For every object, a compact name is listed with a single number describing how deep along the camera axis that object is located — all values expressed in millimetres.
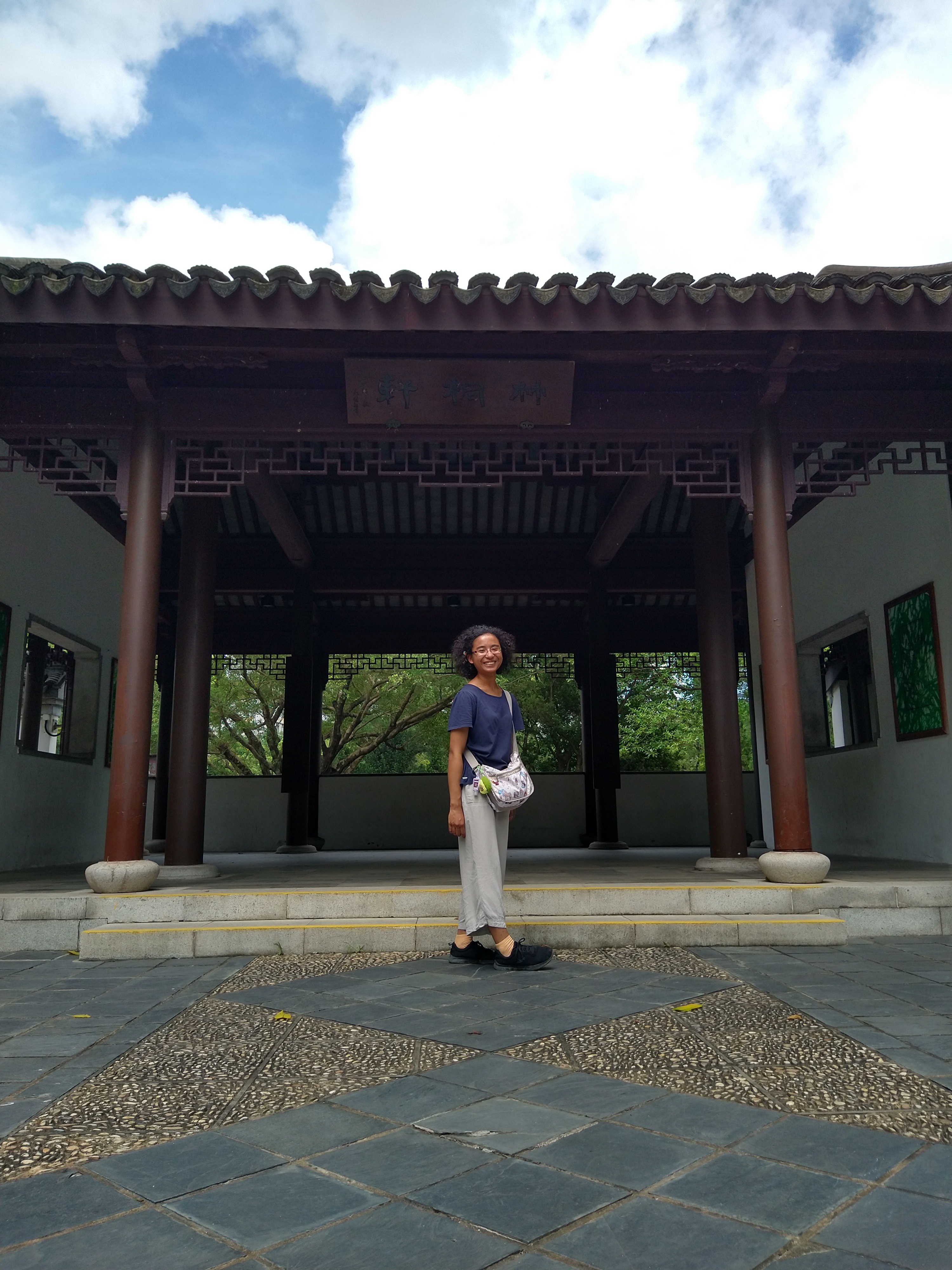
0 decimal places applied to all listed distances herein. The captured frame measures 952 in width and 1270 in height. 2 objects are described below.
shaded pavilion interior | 4836
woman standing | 3977
